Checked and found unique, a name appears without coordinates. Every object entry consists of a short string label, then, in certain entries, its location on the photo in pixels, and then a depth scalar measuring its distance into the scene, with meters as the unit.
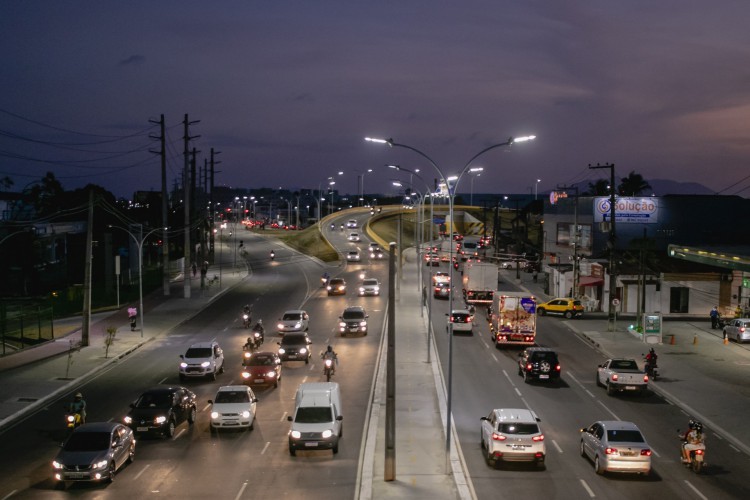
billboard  67.00
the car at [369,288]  66.19
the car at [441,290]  64.88
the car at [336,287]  66.31
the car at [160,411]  23.88
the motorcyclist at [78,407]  24.66
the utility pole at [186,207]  63.34
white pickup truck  31.56
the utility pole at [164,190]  64.50
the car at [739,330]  45.81
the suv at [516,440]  21.11
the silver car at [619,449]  20.25
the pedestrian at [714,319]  51.84
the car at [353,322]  45.81
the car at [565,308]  56.34
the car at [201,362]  33.44
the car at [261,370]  31.77
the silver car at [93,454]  19.22
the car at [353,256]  94.56
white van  22.08
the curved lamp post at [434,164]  22.14
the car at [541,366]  33.25
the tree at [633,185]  122.00
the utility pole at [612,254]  51.91
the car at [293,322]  45.28
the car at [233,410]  24.72
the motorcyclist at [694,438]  21.12
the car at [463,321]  47.22
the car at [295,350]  37.62
